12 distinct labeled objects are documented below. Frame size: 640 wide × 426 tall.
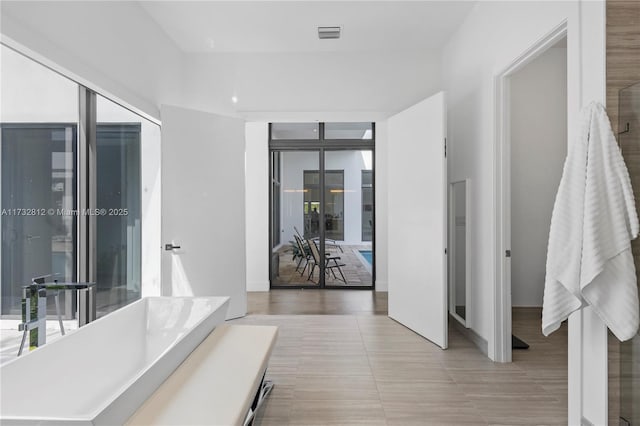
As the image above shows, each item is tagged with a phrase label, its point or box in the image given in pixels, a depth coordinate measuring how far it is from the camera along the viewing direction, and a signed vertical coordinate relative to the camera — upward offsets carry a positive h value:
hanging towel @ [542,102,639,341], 1.56 -0.07
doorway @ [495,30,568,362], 4.17 +0.63
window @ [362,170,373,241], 5.36 +0.16
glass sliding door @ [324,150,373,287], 5.36 +0.05
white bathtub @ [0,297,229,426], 1.25 -0.67
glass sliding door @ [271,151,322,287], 5.43 -0.05
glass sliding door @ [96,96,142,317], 2.87 +0.10
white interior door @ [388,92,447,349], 3.14 -0.03
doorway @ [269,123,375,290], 5.30 +0.23
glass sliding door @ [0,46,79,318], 2.17 +0.28
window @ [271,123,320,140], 5.29 +1.28
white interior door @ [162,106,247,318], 3.43 +0.11
